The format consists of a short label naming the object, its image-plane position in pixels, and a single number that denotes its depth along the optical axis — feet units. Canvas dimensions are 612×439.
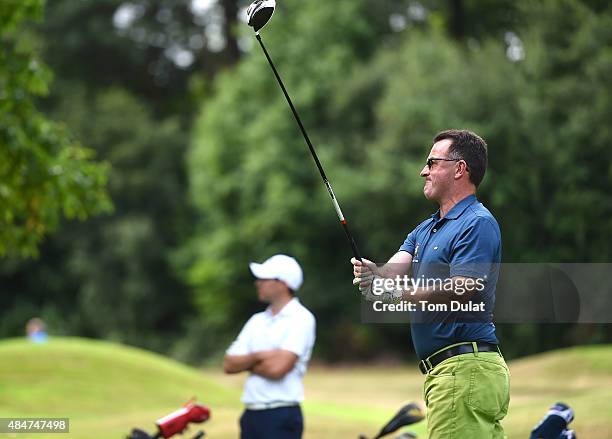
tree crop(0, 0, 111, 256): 102.78
